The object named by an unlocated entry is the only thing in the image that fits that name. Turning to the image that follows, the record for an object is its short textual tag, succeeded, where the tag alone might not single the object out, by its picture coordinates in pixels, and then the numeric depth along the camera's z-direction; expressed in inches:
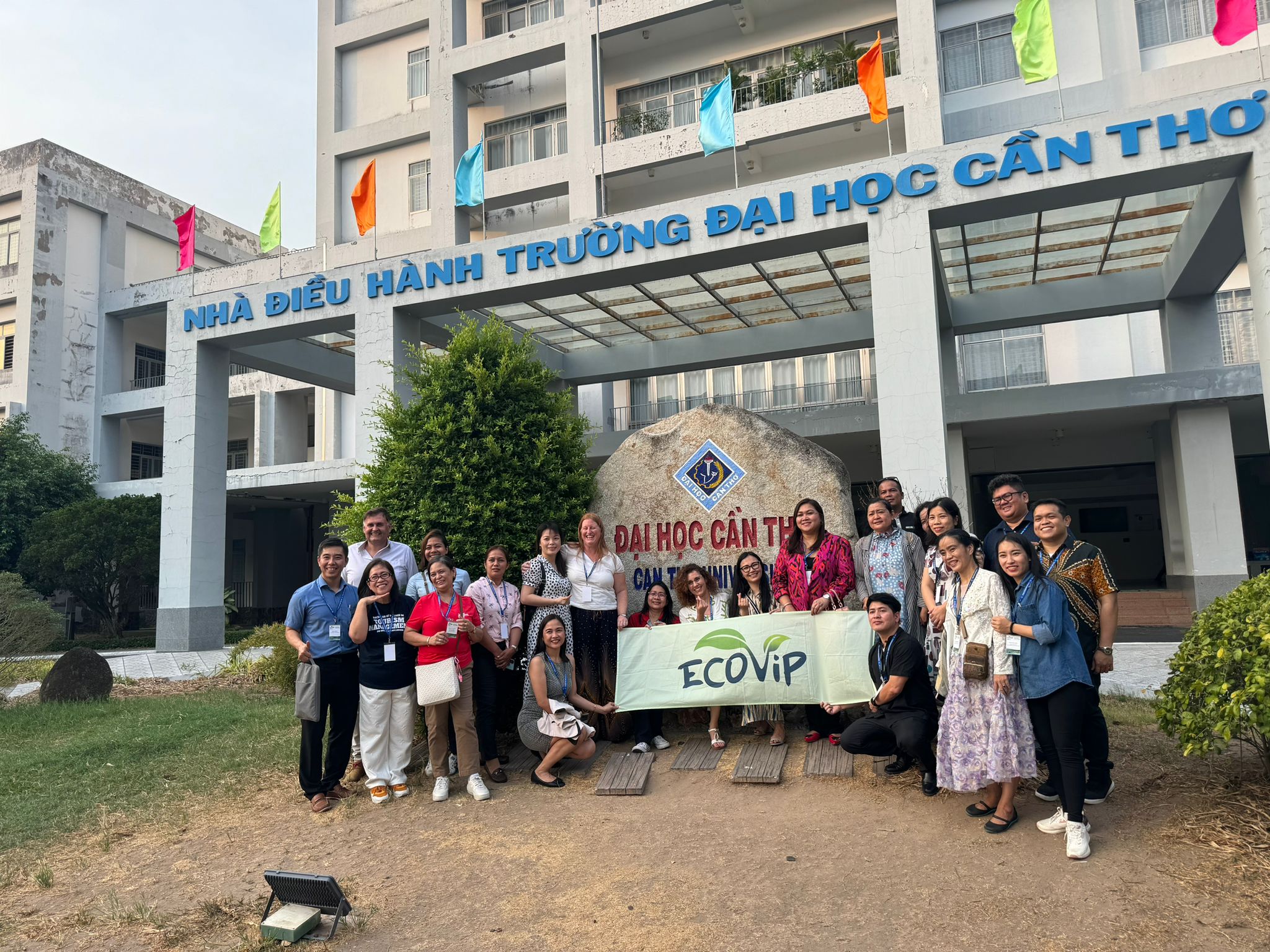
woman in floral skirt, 174.9
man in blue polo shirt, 223.9
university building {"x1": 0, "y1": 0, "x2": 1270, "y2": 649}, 440.5
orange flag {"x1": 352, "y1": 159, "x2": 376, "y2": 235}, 601.0
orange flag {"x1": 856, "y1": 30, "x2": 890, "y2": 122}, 507.2
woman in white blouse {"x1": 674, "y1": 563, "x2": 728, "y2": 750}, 252.7
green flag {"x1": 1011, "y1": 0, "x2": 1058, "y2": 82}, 468.1
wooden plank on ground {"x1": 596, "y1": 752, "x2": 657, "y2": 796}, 218.5
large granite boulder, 277.1
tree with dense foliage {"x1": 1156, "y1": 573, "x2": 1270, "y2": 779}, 161.8
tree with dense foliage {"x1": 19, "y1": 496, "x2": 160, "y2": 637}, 811.4
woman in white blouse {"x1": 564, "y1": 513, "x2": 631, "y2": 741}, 253.9
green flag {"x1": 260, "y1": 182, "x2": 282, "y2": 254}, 688.4
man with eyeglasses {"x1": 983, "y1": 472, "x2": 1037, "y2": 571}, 200.2
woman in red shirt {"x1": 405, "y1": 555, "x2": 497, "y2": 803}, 223.1
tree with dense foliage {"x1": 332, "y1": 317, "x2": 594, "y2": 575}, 296.2
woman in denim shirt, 166.6
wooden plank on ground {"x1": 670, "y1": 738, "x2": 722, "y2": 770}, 230.4
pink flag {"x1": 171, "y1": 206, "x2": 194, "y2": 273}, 759.7
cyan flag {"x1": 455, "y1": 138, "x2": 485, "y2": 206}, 597.9
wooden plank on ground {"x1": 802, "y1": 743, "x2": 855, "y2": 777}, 216.4
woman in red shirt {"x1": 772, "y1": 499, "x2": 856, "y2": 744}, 242.4
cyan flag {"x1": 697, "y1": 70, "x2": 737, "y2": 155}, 536.7
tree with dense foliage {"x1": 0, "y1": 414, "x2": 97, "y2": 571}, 884.6
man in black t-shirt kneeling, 199.9
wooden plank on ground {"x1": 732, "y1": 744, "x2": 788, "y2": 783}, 215.3
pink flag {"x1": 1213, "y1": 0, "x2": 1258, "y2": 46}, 411.8
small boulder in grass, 412.2
